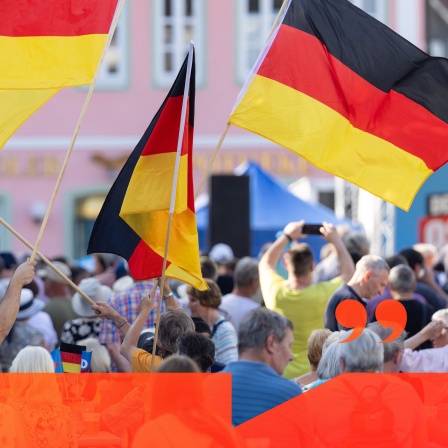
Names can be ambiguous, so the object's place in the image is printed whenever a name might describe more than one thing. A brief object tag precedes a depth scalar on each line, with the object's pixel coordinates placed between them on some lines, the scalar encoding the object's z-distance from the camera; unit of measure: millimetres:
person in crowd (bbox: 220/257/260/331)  18875
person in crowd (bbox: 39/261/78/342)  21281
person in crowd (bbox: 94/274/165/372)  17141
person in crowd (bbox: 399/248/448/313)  20719
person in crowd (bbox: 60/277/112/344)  17875
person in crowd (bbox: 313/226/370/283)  22125
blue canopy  33250
